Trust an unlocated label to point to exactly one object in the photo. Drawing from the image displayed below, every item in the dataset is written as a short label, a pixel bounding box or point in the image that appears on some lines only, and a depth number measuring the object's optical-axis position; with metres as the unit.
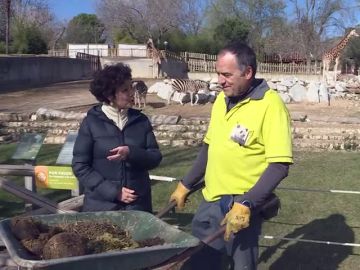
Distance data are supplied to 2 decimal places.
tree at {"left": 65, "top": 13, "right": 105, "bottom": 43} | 72.31
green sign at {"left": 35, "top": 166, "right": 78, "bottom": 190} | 6.00
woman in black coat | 4.08
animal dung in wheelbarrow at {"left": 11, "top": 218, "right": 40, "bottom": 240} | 3.17
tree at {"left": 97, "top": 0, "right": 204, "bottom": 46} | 60.41
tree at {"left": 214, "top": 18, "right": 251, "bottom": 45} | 58.38
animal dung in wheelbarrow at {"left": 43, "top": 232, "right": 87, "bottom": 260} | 2.91
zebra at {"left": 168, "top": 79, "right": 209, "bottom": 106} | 25.51
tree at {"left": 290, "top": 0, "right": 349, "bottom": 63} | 59.25
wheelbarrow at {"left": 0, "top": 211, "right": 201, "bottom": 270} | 2.79
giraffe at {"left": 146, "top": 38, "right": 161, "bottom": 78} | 41.81
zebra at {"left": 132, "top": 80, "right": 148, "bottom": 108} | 22.34
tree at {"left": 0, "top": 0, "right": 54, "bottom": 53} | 39.97
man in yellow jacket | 3.40
